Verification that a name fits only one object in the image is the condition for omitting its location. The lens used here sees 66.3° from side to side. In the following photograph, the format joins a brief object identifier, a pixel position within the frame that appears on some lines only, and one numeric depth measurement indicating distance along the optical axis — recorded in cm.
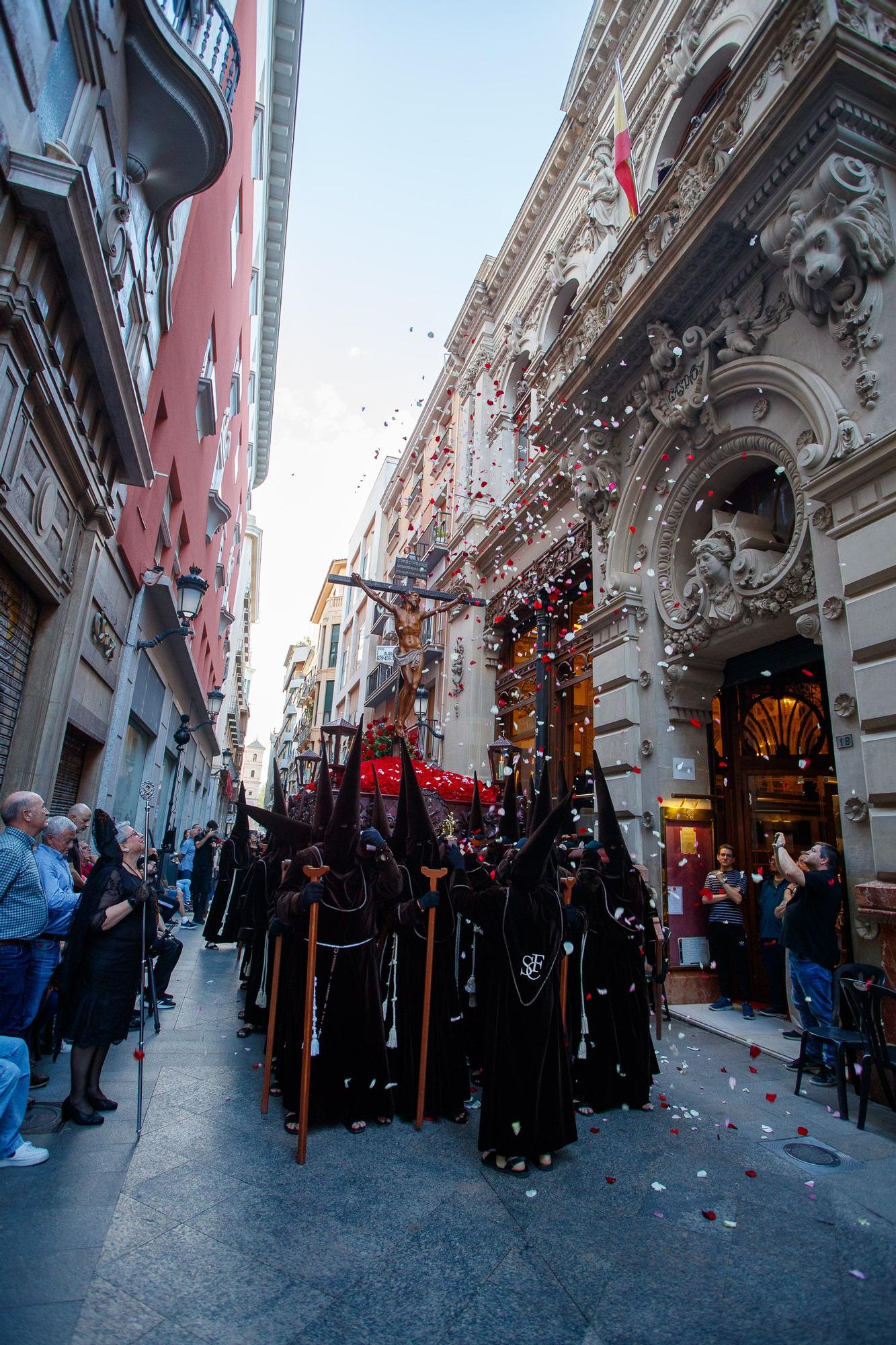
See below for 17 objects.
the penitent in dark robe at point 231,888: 956
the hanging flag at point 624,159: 1052
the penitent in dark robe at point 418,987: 491
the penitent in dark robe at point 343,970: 466
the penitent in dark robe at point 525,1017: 408
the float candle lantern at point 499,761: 1319
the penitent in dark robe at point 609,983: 522
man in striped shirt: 815
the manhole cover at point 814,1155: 418
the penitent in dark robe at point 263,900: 544
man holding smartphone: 586
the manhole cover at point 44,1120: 427
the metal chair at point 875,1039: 473
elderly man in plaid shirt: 430
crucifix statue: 1548
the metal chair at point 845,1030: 489
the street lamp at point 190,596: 1034
